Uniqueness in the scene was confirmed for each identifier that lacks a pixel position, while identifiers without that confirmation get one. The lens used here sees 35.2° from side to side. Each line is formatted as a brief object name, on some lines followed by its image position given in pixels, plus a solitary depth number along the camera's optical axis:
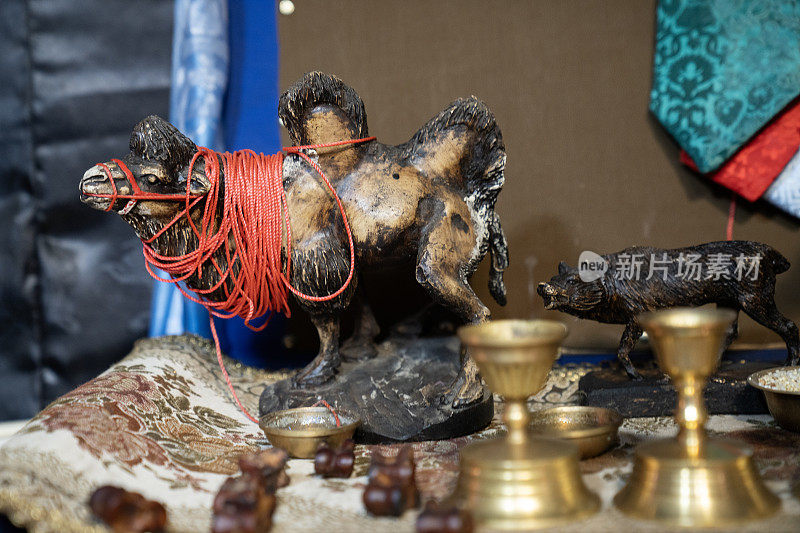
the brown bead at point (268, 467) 0.68
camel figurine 0.80
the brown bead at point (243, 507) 0.64
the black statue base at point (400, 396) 0.79
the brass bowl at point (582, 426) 0.72
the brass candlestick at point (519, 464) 0.64
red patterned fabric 0.90
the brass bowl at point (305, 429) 0.75
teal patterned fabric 0.90
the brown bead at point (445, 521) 0.63
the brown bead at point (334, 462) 0.71
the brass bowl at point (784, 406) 0.75
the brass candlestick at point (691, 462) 0.64
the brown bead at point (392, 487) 0.66
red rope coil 0.81
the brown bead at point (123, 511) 0.64
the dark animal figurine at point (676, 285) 0.82
